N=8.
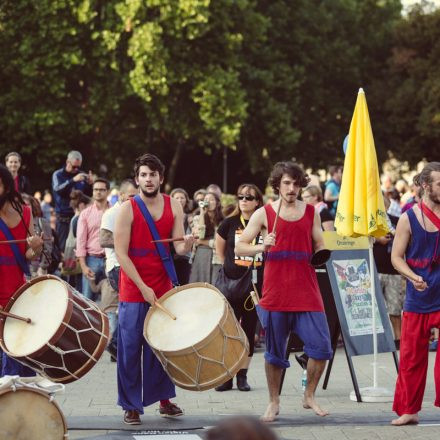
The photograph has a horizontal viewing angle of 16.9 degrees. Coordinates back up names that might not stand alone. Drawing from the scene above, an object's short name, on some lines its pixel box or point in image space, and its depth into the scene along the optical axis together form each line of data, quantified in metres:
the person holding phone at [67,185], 21.11
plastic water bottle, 12.35
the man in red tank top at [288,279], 11.31
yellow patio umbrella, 13.05
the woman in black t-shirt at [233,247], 14.26
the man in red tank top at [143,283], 11.07
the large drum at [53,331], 9.40
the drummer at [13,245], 10.30
